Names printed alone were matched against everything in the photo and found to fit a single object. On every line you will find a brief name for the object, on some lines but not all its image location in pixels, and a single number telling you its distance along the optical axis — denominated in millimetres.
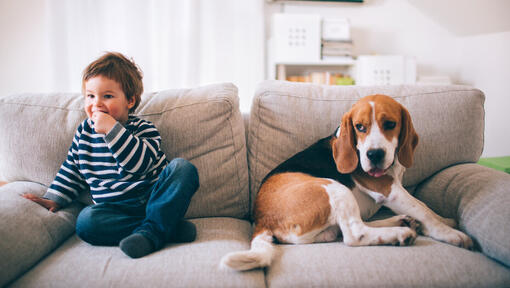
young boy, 1259
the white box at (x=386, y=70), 3301
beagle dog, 1293
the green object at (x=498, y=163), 2124
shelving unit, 3396
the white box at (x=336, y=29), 3355
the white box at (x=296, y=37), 3246
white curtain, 3297
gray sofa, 1086
